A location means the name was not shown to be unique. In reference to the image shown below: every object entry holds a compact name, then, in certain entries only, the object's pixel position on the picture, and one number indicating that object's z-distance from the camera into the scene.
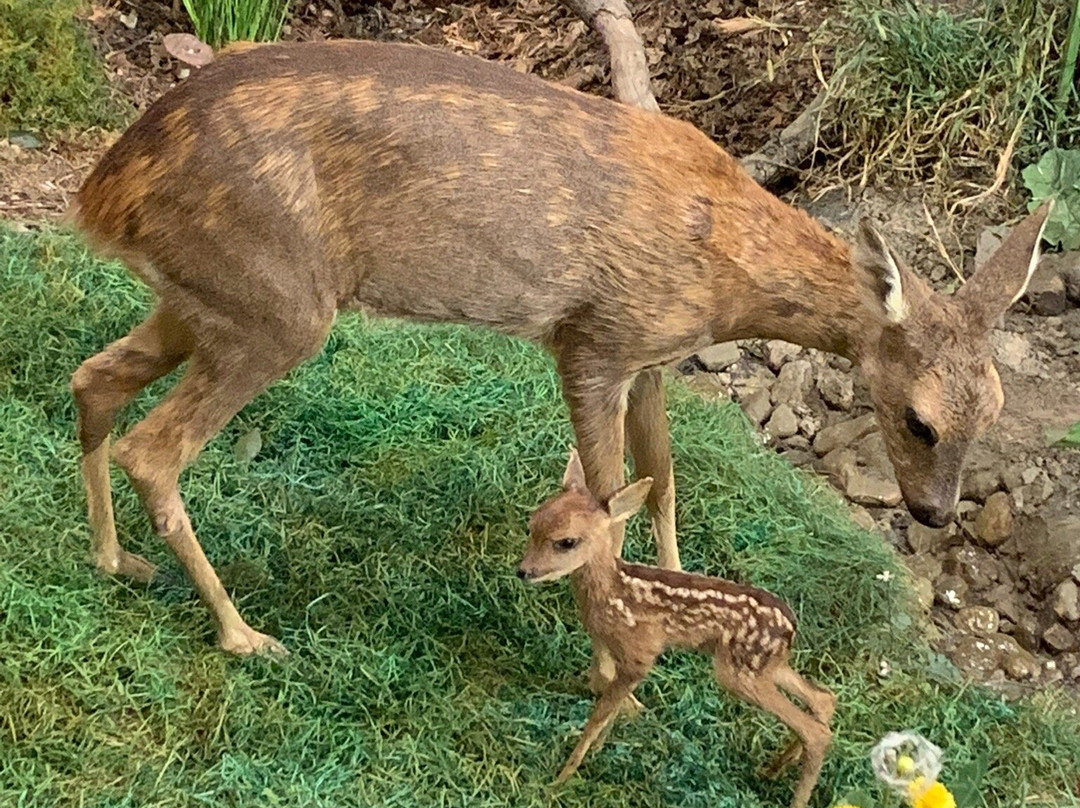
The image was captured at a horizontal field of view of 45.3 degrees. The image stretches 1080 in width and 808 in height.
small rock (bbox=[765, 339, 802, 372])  4.99
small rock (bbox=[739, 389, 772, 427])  4.80
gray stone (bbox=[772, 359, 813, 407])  4.87
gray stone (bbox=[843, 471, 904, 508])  4.48
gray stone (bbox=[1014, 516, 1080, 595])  4.12
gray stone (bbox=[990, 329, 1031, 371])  4.83
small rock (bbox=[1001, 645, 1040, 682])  3.92
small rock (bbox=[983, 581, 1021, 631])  4.12
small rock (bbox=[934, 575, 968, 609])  4.15
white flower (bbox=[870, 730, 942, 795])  2.77
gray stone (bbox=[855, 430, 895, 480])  4.57
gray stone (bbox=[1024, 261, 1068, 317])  4.98
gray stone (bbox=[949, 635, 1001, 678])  3.92
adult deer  3.03
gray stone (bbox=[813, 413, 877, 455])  4.68
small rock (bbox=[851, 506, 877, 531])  4.38
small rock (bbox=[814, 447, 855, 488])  4.57
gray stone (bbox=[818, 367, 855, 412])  4.83
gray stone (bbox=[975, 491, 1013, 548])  4.30
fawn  2.94
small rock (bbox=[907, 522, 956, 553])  4.36
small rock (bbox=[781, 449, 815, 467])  4.68
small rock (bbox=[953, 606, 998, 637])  4.06
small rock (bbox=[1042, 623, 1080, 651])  3.98
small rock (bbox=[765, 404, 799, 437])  4.76
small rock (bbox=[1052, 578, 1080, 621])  4.01
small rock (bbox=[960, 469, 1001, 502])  4.41
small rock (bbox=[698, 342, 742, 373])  5.00
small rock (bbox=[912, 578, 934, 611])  4.08
